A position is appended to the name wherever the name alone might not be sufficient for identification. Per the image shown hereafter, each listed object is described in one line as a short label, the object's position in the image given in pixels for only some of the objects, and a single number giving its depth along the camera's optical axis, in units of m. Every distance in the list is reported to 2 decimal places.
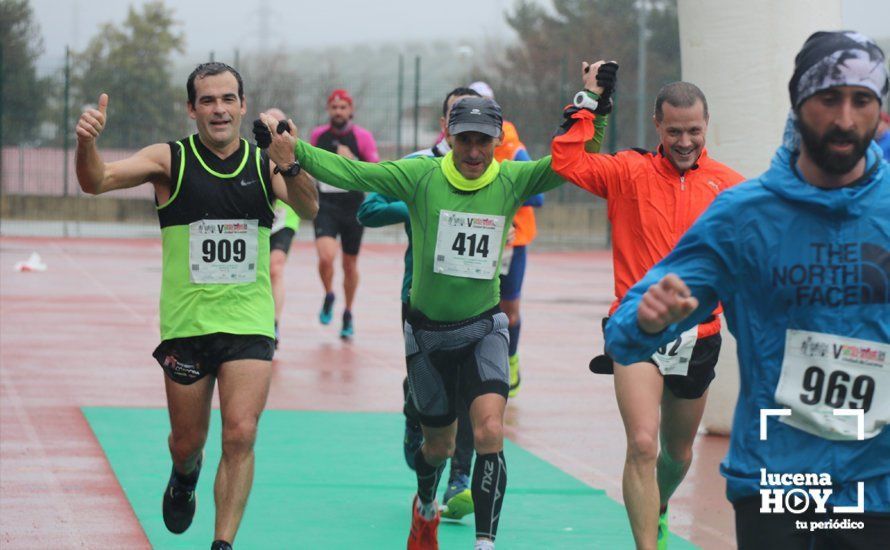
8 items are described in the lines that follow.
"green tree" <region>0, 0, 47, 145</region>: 57.50
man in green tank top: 12.18
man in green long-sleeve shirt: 12.65
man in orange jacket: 12.20
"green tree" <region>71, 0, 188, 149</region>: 57.16
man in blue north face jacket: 6.65
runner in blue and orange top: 19.33
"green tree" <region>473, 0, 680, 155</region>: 68.50
